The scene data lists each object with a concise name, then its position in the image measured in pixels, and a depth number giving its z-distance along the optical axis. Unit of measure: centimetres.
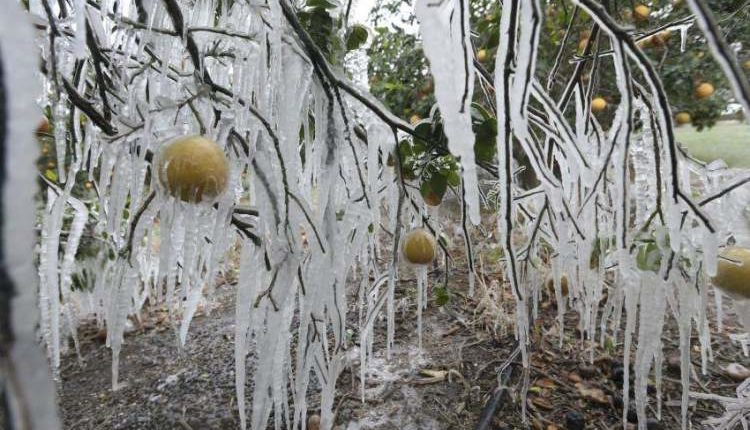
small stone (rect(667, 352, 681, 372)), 141
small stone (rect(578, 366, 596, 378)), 139
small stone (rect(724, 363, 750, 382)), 133
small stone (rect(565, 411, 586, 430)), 117
